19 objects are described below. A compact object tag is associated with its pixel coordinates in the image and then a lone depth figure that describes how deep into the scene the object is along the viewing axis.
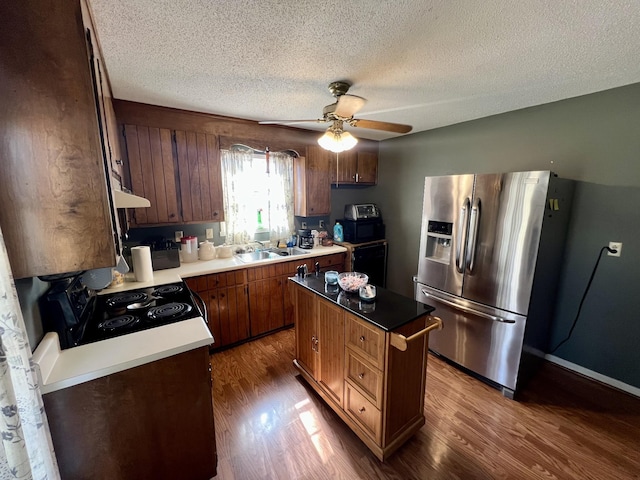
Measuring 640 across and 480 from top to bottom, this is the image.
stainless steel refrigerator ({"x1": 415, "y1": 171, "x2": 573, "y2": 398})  1.89
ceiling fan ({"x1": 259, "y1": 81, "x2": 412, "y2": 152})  1.83
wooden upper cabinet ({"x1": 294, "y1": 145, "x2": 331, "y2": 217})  3.35
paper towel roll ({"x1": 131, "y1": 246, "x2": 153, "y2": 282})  2.18
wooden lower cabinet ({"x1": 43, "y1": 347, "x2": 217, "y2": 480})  1.07
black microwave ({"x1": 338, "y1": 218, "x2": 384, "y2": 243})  3.55
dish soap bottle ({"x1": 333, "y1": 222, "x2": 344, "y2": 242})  3.64
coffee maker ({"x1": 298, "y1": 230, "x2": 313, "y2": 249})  3.40
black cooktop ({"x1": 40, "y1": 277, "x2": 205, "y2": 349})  1.22
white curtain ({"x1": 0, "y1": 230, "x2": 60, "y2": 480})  0.70
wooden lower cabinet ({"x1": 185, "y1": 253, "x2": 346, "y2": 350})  2.49
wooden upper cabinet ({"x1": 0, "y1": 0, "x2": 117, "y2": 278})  0.78
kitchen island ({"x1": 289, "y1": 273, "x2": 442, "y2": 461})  1.45
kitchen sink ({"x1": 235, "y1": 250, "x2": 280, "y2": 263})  2.86
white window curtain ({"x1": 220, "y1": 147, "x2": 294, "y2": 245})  3.02
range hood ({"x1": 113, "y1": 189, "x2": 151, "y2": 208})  1.33
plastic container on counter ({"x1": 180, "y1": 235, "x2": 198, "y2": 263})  2.67
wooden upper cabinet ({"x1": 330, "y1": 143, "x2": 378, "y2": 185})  3.59
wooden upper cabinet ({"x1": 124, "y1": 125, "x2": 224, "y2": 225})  2.32
